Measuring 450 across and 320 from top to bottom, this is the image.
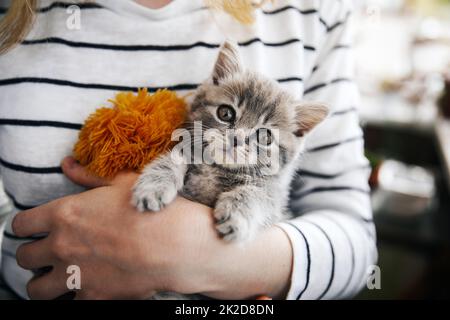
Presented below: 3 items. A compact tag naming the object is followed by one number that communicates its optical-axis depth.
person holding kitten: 0.34
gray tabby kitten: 0.34
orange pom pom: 0.33
